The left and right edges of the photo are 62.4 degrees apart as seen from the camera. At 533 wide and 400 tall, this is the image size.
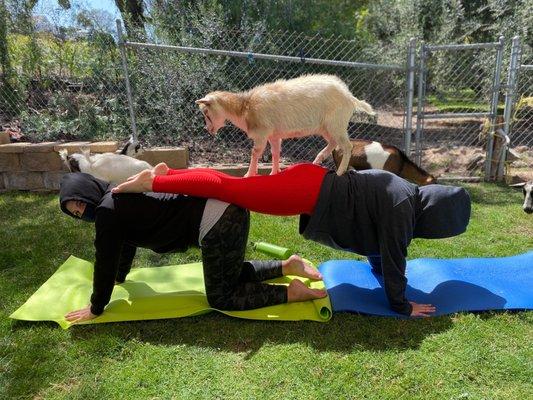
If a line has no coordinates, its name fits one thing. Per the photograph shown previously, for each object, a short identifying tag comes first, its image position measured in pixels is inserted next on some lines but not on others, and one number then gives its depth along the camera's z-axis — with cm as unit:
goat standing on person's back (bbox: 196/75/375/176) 322
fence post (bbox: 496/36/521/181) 697
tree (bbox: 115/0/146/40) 755
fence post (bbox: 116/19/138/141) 646
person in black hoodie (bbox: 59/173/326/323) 318
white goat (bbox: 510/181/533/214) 587
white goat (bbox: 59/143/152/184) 419
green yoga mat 344
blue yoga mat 348
